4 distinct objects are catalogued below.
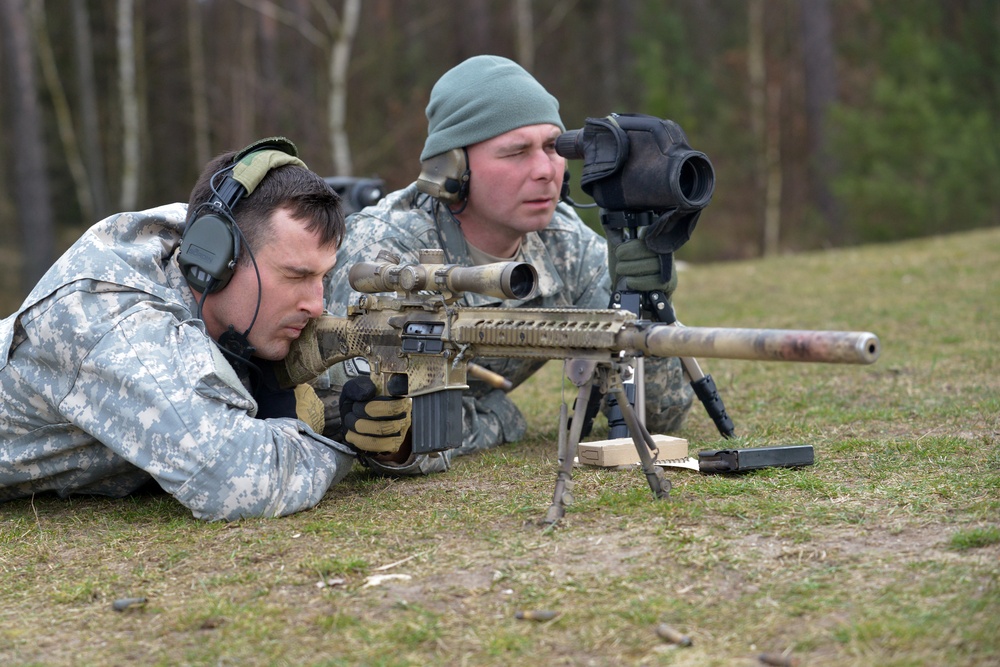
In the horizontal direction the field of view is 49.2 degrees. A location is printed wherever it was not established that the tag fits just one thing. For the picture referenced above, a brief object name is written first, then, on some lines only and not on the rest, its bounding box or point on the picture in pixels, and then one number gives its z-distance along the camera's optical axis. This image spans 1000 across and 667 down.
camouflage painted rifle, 3.64
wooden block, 4.80
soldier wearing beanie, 5.57
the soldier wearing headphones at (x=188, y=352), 4.01
